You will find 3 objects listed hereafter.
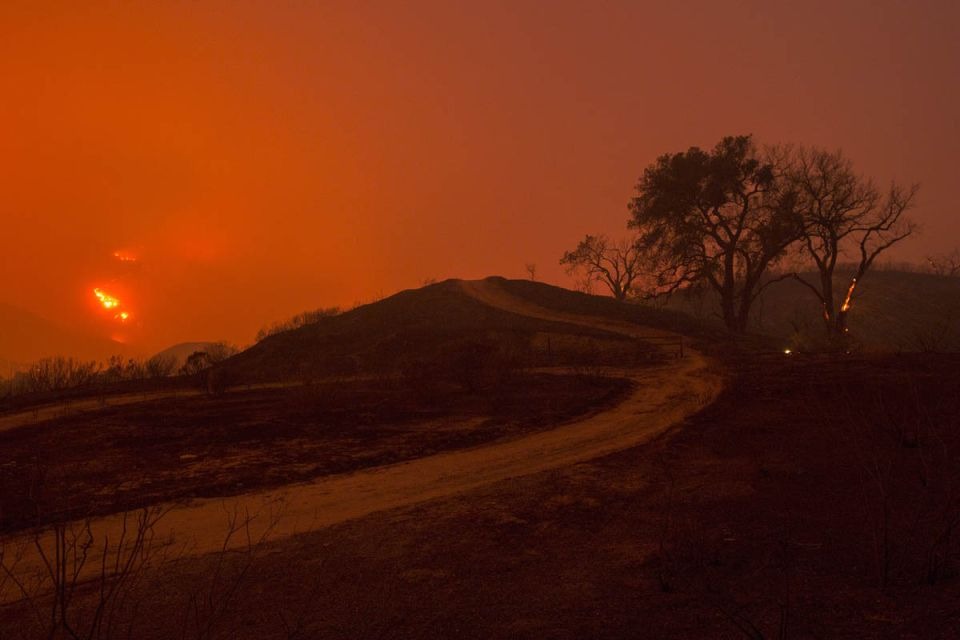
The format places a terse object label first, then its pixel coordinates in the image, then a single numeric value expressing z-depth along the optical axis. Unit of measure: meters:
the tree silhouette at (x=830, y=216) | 36.25
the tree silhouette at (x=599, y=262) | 63.25
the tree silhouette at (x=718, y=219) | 40.06
